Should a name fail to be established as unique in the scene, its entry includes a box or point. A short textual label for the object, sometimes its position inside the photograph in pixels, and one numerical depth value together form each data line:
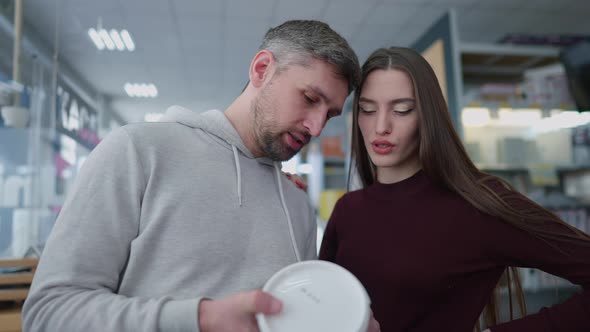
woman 1.12
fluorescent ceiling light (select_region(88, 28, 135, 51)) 4.74
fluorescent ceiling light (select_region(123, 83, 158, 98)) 6.47
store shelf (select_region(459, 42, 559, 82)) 3.48
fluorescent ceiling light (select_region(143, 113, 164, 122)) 7.90
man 0.75
